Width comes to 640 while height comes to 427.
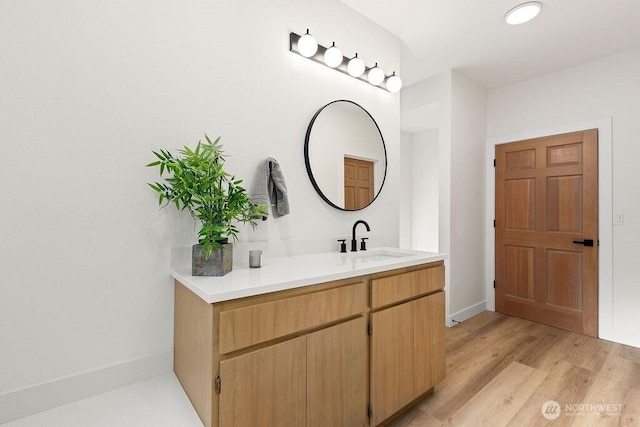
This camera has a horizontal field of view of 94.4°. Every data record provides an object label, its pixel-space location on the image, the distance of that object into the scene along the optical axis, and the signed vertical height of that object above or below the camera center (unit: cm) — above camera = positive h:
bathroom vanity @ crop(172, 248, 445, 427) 98 -51
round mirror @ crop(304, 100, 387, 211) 189 +41
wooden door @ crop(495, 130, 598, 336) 277 -16
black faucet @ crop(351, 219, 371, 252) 199 -16
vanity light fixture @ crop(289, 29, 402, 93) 179 +102
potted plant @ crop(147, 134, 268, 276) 121 +7
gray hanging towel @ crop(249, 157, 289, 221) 159 +14
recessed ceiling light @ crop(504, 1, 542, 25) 206 +145
